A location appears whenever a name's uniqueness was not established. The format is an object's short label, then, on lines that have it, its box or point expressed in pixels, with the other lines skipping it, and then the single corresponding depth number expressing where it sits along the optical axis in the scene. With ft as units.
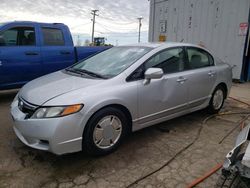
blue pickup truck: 16.12
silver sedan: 8.38
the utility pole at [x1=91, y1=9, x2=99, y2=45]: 158.92
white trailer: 25.77
